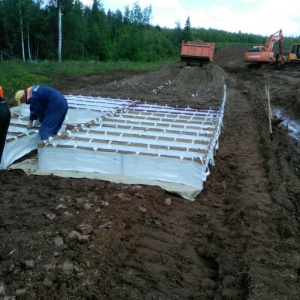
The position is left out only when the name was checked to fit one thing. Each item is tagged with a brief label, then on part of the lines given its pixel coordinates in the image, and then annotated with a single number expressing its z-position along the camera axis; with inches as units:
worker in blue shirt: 253.8
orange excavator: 1067.9
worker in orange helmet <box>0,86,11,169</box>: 185.5
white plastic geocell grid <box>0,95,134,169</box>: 233.5
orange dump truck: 1011.9
